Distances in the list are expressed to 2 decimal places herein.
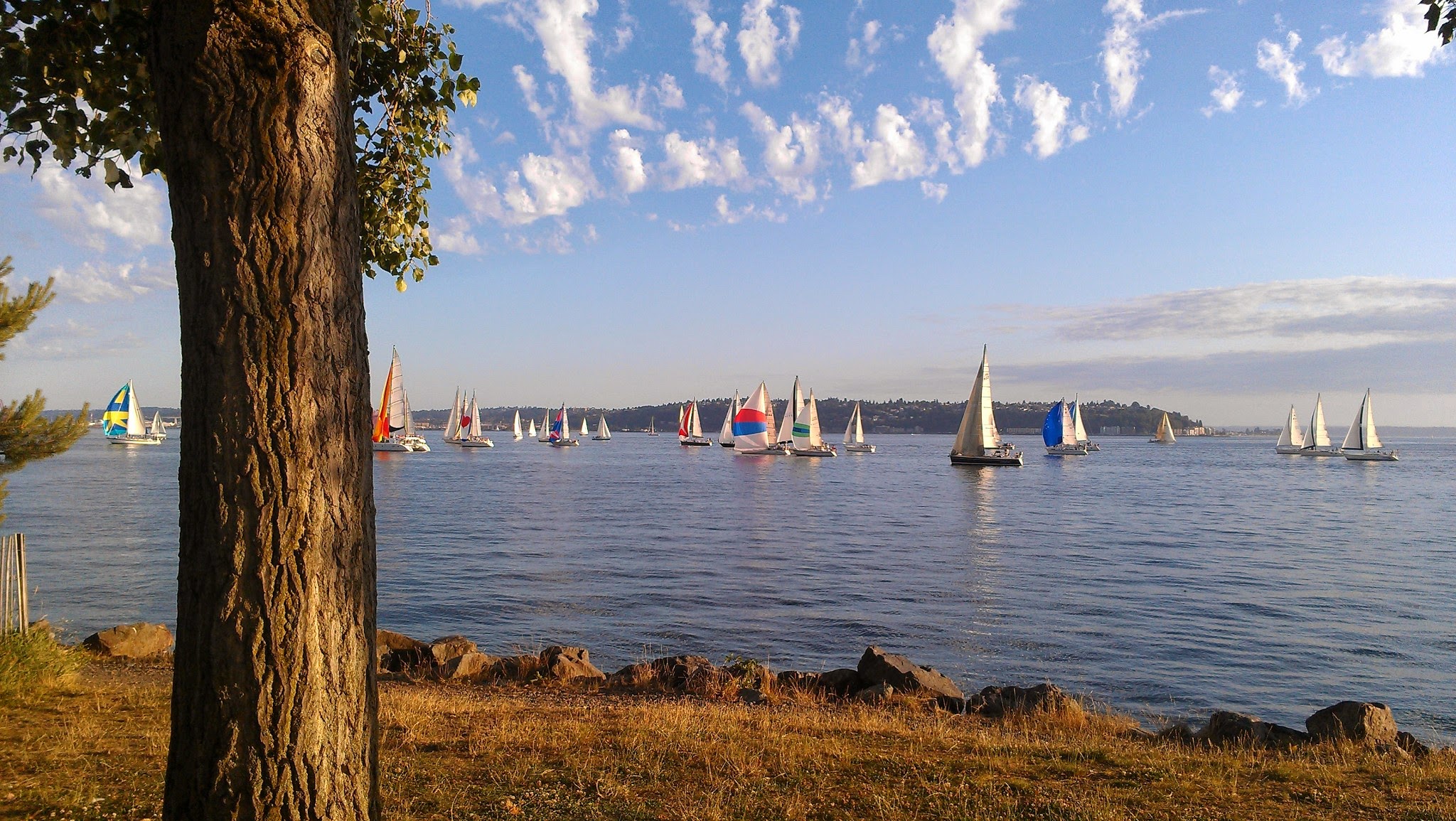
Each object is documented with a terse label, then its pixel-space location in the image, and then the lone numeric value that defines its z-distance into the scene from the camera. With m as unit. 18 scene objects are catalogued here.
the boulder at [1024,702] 10.93
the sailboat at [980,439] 74.75
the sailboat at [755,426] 89.19
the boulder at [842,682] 12.63
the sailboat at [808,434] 96.94
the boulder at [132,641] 12.34
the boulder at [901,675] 12.16
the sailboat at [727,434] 120.81
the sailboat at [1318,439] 113.38
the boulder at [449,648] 12.76
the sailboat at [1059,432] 114.31
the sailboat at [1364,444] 103.25
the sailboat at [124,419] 97.75
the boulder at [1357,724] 9.86
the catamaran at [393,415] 84.75
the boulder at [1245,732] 9.80
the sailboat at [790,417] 95.75
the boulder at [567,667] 12.20
